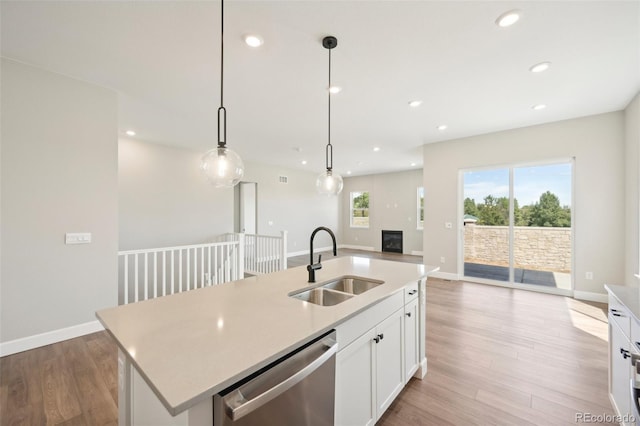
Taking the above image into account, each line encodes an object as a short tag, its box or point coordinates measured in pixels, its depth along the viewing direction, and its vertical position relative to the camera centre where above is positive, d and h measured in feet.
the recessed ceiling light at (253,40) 7.04 +4.76
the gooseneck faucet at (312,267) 6.06 -1.30
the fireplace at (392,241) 28.50 -3.04
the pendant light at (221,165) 5.59 +1.04
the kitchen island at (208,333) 2.58 -1.63
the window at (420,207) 27.14 +0.69
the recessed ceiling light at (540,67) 8.29 +4.80
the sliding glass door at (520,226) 14.02 -0.67
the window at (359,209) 31.42 +0.53
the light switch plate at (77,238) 9.09 -0.90
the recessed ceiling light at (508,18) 6.18 +4.79
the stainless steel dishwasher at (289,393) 2.63 -2.07
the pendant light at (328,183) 8.24 +0.97
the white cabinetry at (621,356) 4.54 -2.73
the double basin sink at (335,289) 5.72 -1.80
